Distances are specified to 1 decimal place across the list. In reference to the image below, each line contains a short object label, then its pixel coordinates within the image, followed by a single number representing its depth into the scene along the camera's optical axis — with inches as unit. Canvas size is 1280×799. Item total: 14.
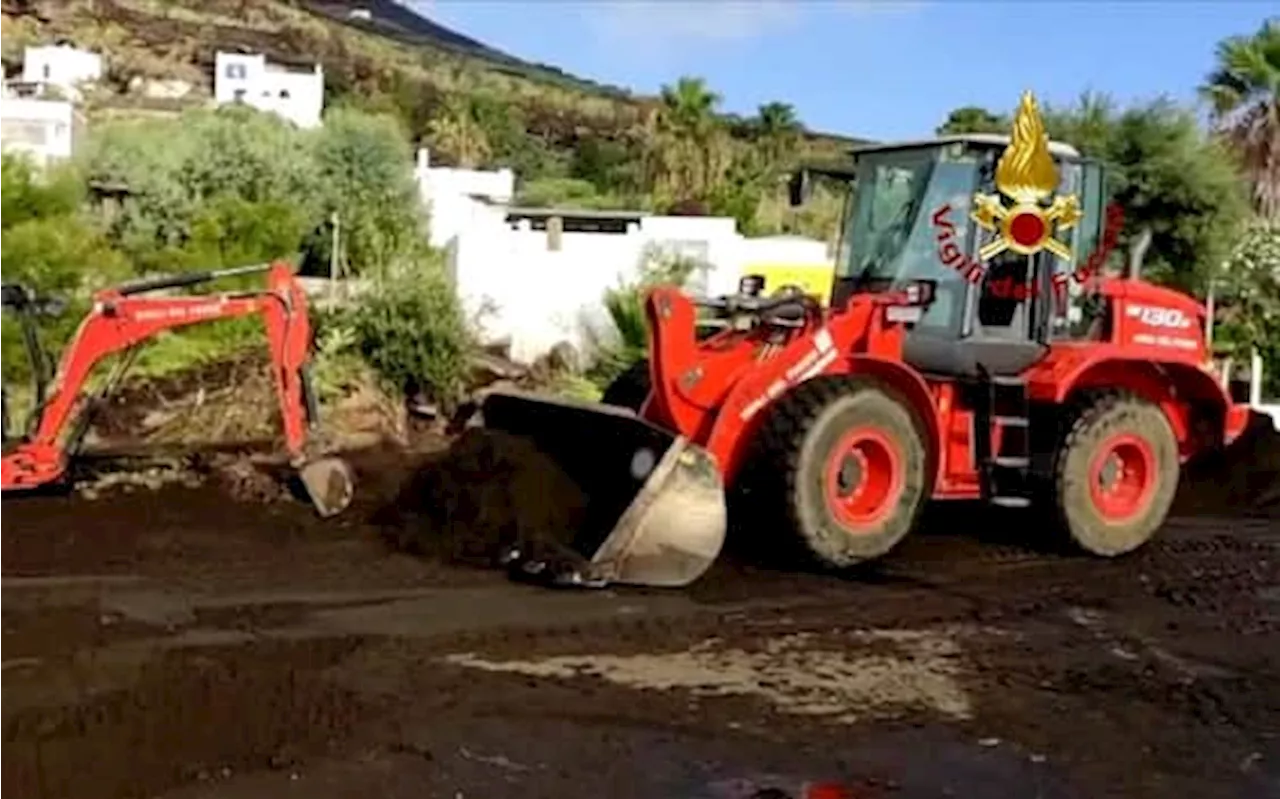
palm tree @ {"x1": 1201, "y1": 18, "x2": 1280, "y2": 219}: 1110.4
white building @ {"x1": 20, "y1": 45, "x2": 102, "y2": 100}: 2608.3
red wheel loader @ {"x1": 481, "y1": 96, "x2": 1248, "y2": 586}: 388.2
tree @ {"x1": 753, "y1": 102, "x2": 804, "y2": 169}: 2305.7
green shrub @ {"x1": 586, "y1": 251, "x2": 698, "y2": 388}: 752.3
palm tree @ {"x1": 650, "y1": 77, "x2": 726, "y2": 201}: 1833.2
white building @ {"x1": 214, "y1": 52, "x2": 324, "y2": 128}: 2455.7
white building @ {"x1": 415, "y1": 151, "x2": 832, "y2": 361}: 834.8
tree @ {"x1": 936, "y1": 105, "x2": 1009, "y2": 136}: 1403.5
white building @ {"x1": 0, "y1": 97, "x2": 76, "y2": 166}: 1524.4
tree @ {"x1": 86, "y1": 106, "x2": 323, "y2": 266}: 1176.8
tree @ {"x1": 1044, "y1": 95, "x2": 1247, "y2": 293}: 914.1
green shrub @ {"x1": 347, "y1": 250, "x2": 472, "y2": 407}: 699.4
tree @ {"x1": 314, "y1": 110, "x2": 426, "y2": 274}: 1227.9
